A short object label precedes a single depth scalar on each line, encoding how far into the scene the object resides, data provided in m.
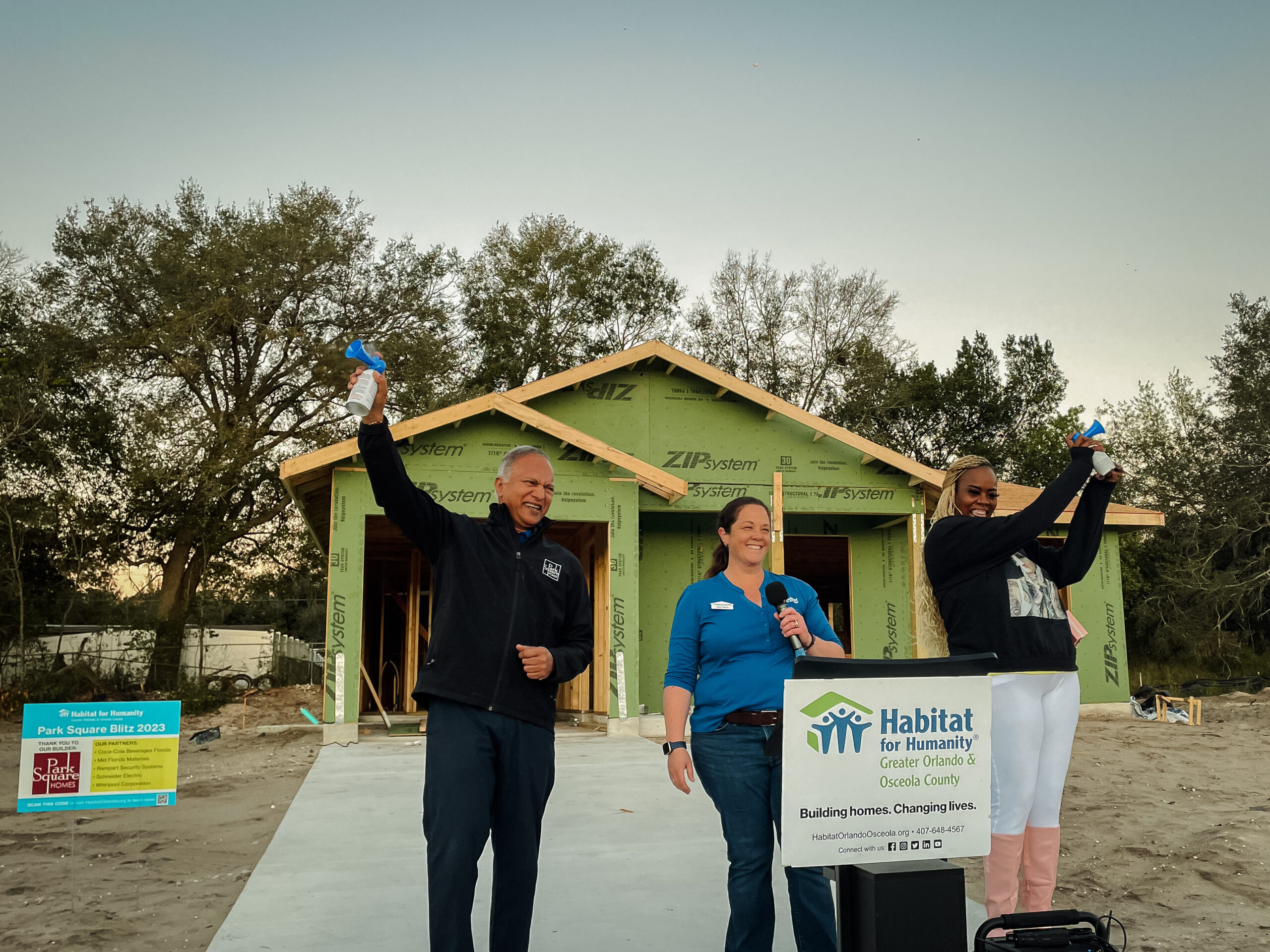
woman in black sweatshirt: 2.93
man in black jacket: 2.65
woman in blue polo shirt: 2.75
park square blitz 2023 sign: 6.33
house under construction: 11.27
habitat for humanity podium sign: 2.24
